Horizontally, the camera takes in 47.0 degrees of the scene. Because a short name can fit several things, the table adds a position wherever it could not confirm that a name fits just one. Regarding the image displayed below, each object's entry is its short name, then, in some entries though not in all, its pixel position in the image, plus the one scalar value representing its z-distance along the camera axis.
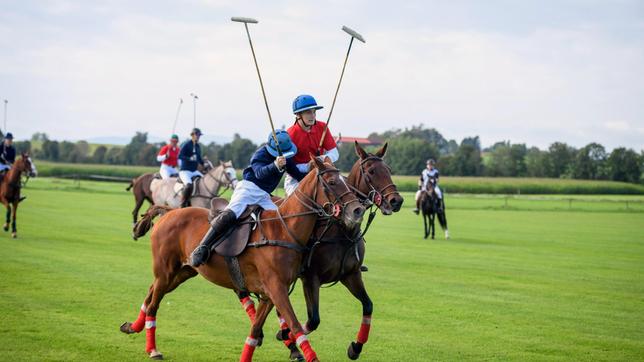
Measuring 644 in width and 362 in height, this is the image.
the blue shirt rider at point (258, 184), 9.14
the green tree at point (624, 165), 92.69
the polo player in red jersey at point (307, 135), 9.81
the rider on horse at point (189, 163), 21.88
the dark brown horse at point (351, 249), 9.04
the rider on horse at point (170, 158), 25.39
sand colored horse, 21.86
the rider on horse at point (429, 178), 28.41
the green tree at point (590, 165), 94.25
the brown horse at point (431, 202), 28.36
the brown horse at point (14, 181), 23.47
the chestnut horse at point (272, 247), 8.30
